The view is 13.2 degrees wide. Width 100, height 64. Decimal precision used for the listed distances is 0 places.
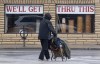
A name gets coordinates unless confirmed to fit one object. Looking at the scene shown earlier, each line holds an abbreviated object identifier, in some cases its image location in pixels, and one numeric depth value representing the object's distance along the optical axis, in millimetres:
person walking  16656
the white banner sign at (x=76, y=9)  27688
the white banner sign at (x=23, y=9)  27719
